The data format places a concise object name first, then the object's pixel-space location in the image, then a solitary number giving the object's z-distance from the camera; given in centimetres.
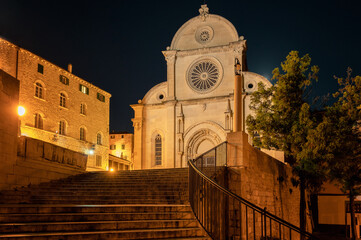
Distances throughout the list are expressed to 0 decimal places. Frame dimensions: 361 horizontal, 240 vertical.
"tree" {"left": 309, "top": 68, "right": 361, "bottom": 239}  1642
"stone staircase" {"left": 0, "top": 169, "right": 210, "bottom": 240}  670
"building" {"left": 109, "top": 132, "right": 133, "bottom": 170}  5431
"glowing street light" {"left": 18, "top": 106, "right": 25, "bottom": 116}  1223
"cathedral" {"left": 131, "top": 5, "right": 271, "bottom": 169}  3056
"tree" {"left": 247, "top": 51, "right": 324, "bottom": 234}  1700
